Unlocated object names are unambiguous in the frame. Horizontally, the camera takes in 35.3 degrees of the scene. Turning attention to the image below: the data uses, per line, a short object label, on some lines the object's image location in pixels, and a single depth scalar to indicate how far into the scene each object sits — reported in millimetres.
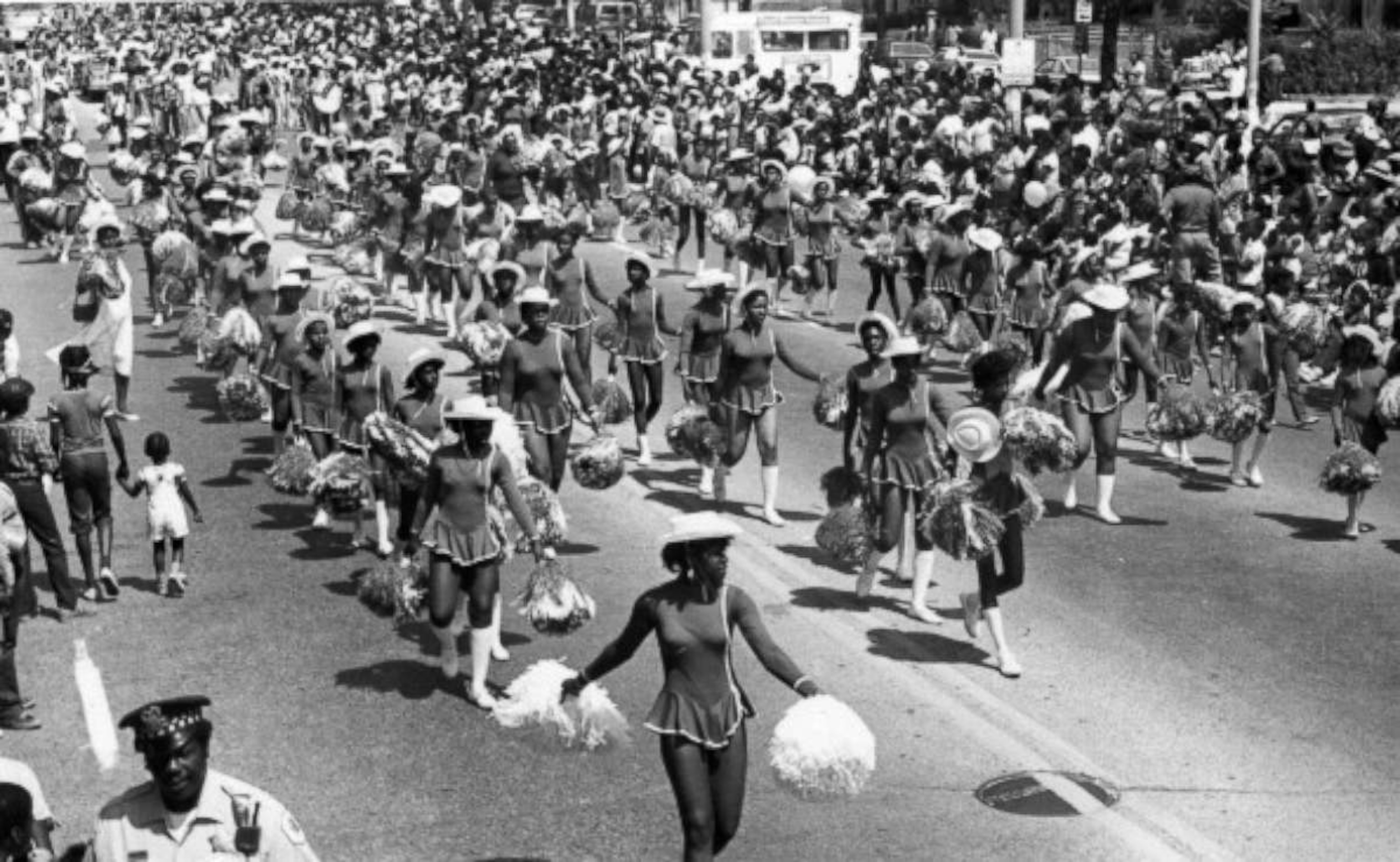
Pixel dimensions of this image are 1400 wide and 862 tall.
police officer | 6871
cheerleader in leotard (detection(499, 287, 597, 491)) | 15086
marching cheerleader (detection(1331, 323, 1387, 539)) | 16672
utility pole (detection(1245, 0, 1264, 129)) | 33875
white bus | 48844
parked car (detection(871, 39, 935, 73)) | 50375
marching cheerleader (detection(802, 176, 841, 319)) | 24391
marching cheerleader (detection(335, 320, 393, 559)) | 15114
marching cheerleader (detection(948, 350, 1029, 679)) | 12664
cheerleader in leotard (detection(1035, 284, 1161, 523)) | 16672
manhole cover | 10586
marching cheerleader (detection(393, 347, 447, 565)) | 13602
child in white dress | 14586
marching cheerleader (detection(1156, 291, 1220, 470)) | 18969
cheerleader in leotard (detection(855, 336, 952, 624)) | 13883
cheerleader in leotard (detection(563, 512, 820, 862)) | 9031
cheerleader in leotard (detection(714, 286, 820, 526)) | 16203
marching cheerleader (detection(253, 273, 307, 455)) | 17344
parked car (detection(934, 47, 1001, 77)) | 42656
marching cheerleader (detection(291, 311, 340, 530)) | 16125
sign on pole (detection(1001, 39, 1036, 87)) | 33688
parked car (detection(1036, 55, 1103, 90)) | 43469
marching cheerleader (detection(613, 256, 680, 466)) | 18141
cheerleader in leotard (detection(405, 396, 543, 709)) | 11961
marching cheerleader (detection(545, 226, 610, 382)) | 19156
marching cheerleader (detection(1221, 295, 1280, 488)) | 17750
